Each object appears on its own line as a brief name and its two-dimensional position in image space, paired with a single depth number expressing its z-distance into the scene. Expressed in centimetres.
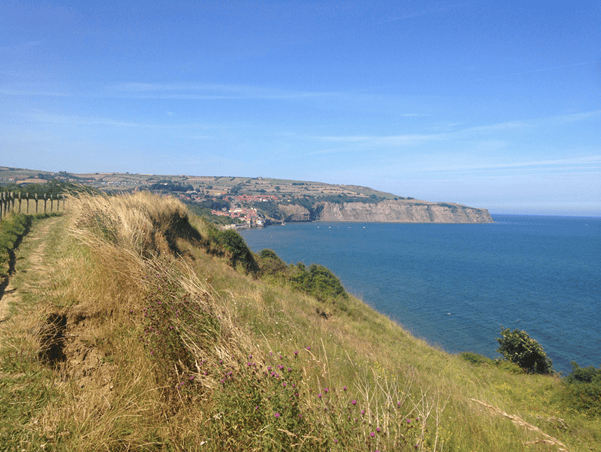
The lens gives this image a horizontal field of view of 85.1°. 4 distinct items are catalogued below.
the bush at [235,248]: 2141
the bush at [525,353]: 2233
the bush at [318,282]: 2621
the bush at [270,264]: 2756
